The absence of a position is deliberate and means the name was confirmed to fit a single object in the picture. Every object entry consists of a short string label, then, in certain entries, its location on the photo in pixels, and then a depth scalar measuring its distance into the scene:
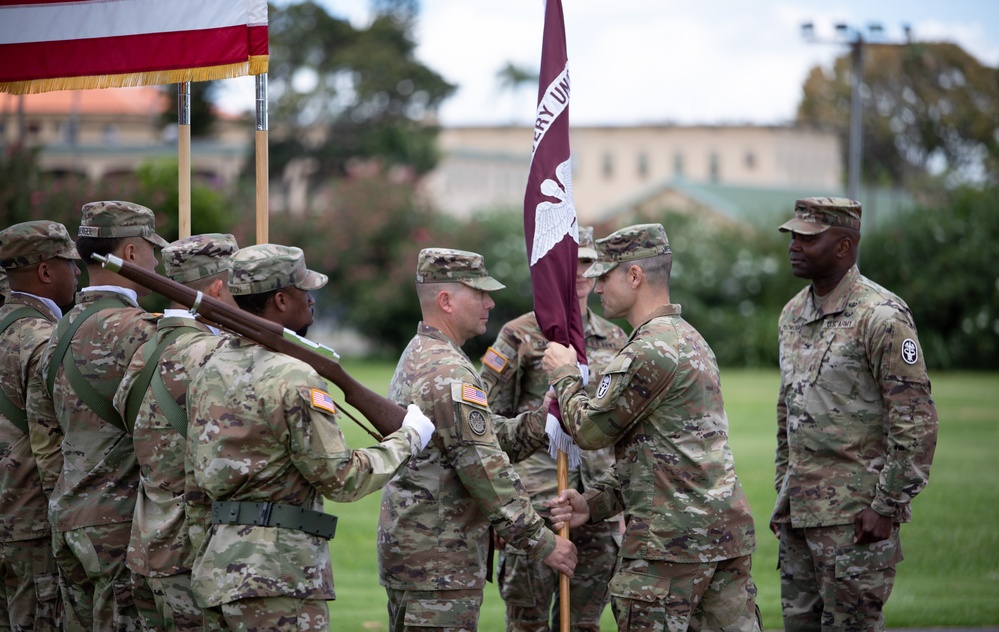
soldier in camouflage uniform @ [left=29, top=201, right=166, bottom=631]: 11.55
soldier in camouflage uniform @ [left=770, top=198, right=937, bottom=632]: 11.83
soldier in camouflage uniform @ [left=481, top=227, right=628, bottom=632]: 13.65
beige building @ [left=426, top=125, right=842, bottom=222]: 163.25
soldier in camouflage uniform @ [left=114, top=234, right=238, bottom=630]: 10.59
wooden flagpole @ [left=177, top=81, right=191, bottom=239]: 12.84
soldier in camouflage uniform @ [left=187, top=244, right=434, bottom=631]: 9.23
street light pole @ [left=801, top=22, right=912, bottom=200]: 61.78
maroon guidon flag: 12.45
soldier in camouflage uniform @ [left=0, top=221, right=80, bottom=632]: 12.86
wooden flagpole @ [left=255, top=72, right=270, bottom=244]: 12.26
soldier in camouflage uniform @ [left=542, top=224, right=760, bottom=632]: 10.70
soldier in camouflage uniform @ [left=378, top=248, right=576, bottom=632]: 10.76
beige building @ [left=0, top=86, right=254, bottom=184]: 124.94
